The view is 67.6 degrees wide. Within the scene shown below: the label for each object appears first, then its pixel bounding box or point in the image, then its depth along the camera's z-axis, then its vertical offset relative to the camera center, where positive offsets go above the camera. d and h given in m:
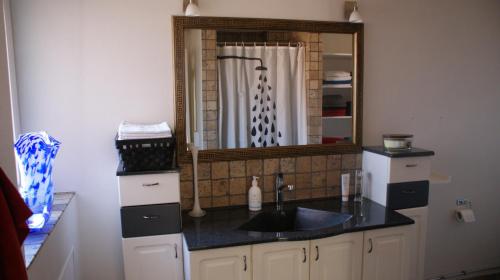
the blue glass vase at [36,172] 1.55 -0.27
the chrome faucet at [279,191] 2.27 -0.51
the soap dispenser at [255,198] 2.22 -0.54
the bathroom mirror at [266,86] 2.16 +0.13
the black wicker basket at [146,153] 1.84 -0.22
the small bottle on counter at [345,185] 2.38 -0.50
